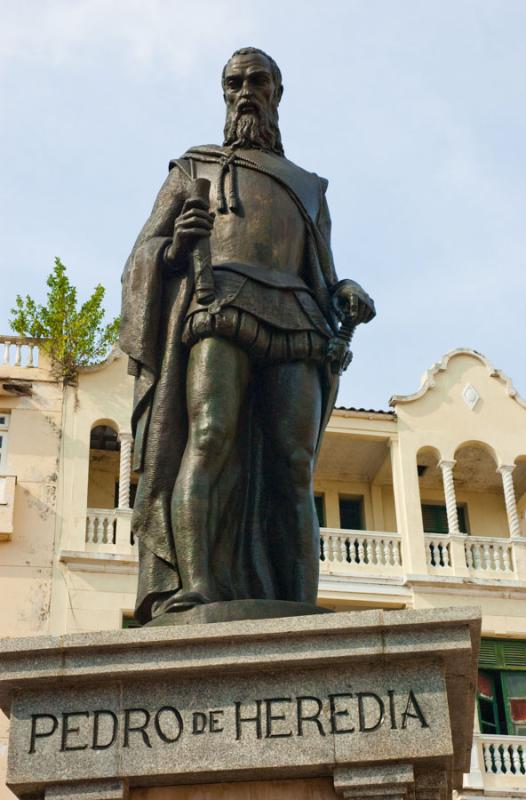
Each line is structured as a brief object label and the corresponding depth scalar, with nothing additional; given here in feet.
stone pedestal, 21.75
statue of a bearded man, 25.86
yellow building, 97.60
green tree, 104.37
